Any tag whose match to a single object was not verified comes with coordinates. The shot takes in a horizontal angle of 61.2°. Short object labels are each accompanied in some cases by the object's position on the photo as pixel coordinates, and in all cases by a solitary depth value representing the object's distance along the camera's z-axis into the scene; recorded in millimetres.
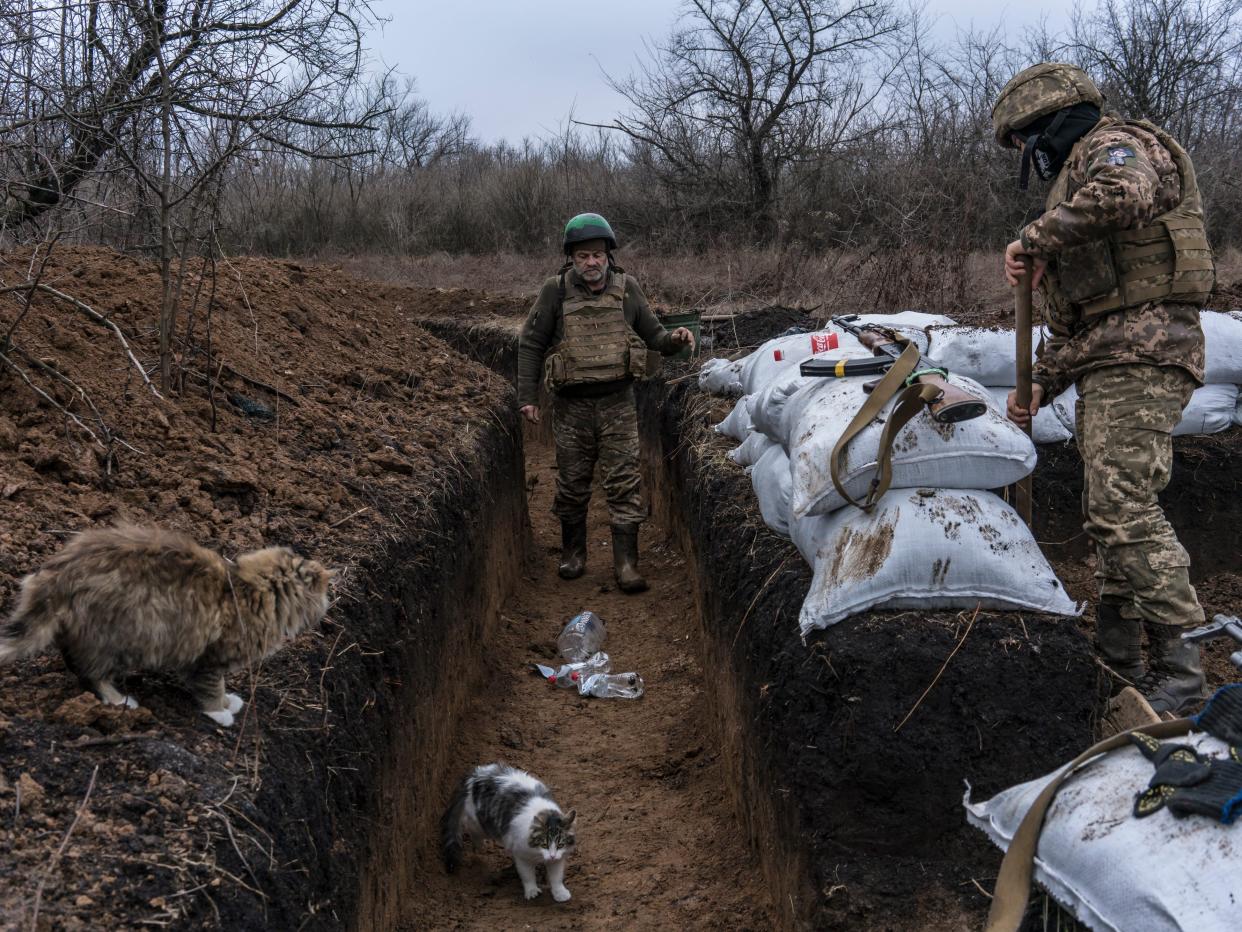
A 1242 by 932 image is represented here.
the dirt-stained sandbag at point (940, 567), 3547
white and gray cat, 3994
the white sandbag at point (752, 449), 5698
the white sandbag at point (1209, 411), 6232
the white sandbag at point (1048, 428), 6227
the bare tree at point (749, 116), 17859
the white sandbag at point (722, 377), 8062
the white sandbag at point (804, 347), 5562
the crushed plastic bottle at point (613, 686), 6195
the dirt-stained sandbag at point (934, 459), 3756
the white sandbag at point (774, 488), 4688
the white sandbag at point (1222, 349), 6148
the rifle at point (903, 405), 3707
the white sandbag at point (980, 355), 6047
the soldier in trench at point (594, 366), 7574
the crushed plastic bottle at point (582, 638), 6734
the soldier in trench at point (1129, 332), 3844
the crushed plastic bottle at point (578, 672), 6375
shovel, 4096
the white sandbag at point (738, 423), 6637
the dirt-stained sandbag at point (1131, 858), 1604
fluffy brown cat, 2568
